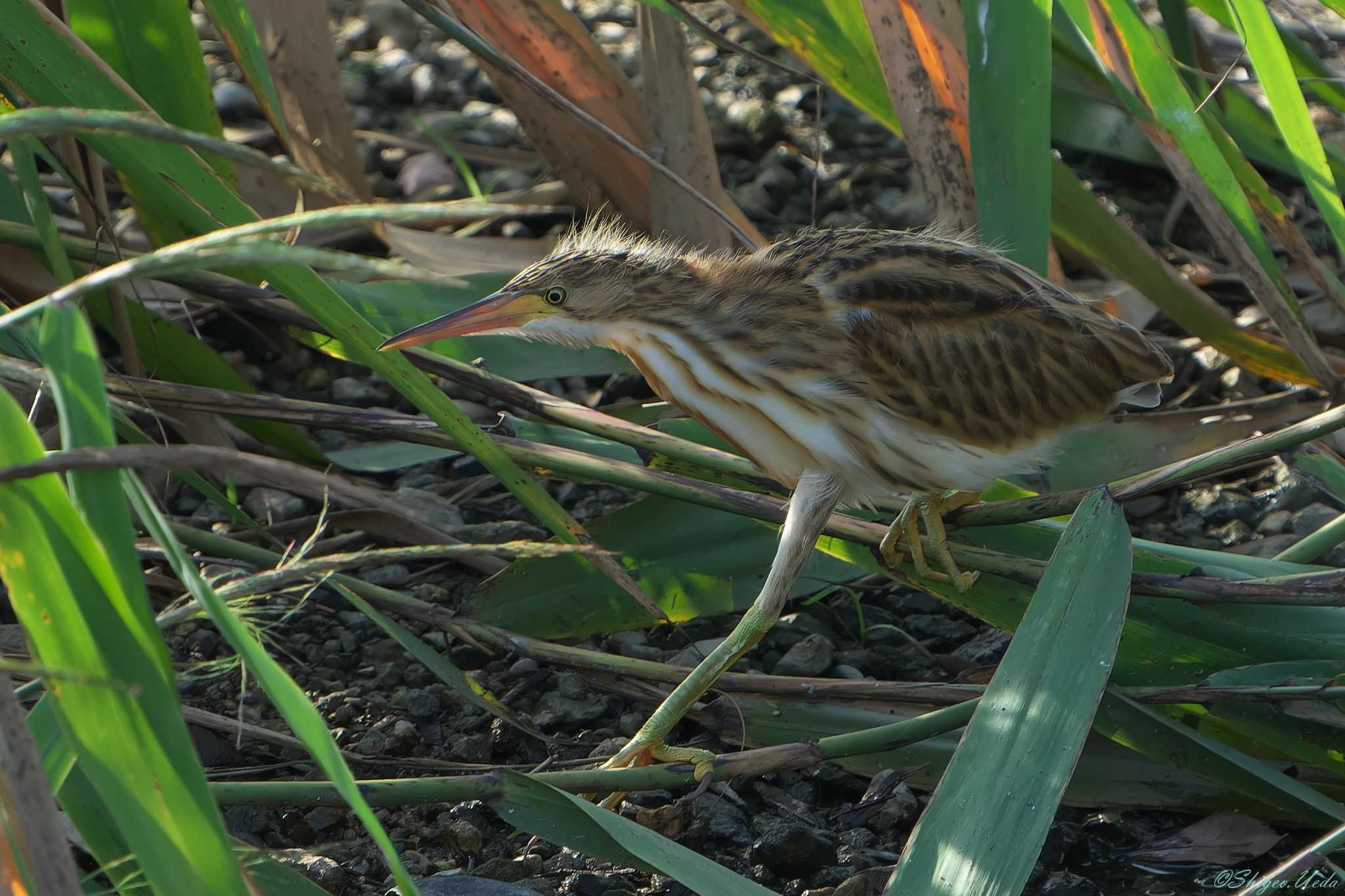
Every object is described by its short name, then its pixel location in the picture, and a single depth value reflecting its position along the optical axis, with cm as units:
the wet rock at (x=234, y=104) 777
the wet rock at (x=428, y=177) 704
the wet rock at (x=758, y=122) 761
